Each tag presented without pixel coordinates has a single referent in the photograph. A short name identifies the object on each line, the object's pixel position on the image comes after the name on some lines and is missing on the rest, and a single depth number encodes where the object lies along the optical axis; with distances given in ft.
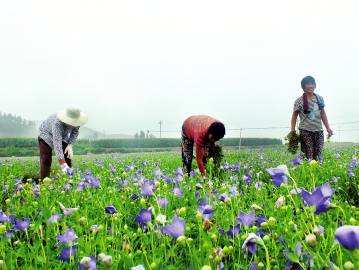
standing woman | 24.27
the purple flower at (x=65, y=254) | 7.76
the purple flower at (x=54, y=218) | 10.13
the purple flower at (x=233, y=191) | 12.22
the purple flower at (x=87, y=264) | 6.07
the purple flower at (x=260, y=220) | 9.39
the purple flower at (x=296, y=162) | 15.65
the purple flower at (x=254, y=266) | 6.87
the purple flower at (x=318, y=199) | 6.22
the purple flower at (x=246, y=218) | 8.71
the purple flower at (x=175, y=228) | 7.24
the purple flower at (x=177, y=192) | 12.60
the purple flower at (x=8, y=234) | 9.72
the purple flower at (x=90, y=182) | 16.11
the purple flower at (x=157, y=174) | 17.11
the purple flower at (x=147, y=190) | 10.77
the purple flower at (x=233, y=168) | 24.21
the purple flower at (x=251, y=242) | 5.77
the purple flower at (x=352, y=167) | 17.93
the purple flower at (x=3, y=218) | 10.10
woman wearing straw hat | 20.92
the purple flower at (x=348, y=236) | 4.35
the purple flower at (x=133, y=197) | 13.29
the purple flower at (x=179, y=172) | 17.54
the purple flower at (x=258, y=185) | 15.93
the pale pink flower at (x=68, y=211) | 9.65
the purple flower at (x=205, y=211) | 8.66
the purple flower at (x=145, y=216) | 8.48
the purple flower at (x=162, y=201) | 10.36
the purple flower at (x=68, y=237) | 7.86
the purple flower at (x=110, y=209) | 8.82
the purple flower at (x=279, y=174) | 6.72
